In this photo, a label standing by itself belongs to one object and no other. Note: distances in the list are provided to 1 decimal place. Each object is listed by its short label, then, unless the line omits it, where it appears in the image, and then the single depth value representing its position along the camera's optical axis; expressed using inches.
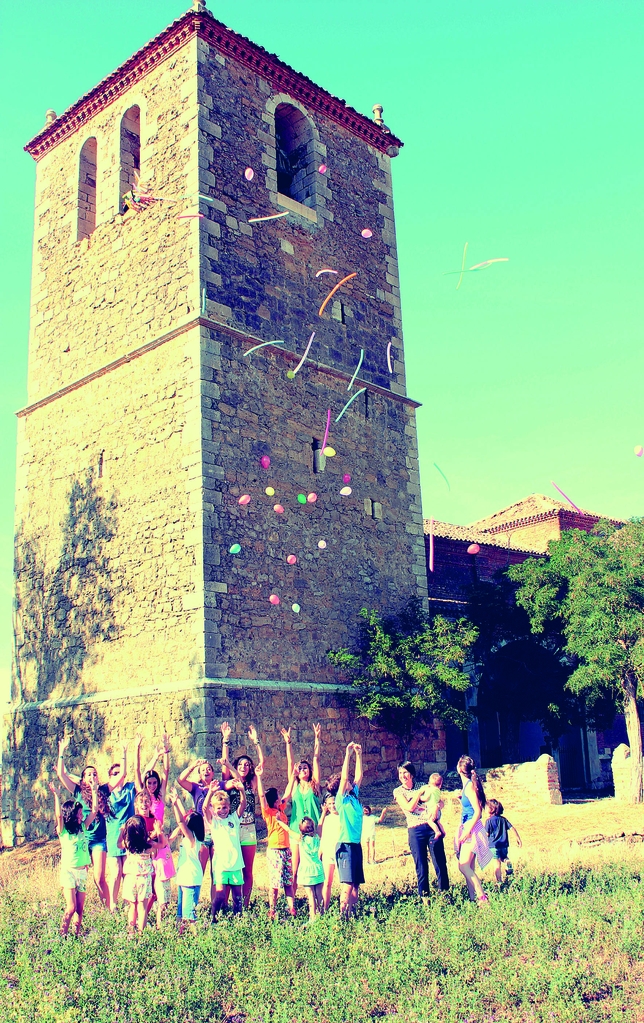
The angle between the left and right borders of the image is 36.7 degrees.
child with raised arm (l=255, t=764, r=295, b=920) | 347.6
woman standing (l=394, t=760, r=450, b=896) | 359.3
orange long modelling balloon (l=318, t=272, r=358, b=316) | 699.4
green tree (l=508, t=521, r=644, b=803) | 743.1
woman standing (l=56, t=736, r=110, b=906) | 349.4
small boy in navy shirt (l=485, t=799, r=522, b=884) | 364.8
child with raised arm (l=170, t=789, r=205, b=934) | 317.7
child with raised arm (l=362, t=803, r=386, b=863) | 451.5
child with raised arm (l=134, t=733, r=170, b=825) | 336.8
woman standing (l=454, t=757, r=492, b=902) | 353.1
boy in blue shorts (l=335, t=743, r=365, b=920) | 331.0
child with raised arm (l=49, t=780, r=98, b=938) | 325.1
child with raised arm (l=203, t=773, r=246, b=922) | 327.0
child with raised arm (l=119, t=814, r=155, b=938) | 319.3
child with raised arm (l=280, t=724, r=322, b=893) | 354.1
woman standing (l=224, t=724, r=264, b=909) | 344.2
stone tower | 585.3
